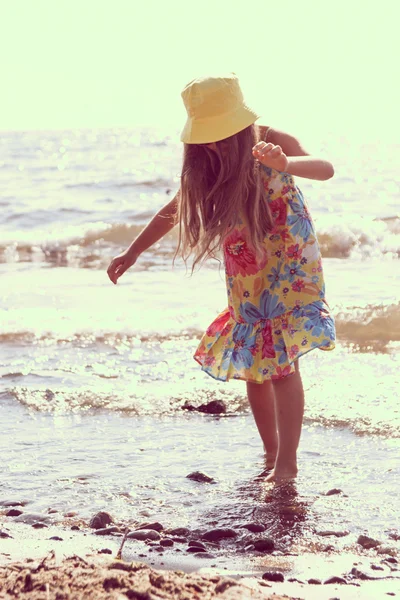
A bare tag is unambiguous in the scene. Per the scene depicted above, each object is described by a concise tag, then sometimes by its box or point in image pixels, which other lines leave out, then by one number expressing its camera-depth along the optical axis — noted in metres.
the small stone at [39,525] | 5.06
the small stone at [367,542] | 4.63
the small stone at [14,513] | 5.27
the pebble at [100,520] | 5.06
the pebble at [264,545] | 4.64
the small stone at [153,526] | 5.00
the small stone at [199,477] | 5.91
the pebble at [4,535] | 4.80
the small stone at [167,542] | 4.70
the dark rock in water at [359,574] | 4.17
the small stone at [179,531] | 4.91
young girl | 5.45
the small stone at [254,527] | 4.98
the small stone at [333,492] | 5.53
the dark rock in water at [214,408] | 7.67
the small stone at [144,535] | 4.77
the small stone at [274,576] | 4.12
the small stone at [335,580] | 4.09
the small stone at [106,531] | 4.94
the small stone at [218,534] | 4.85
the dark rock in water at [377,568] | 4.28
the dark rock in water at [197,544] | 4.70
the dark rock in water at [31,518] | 5.16
